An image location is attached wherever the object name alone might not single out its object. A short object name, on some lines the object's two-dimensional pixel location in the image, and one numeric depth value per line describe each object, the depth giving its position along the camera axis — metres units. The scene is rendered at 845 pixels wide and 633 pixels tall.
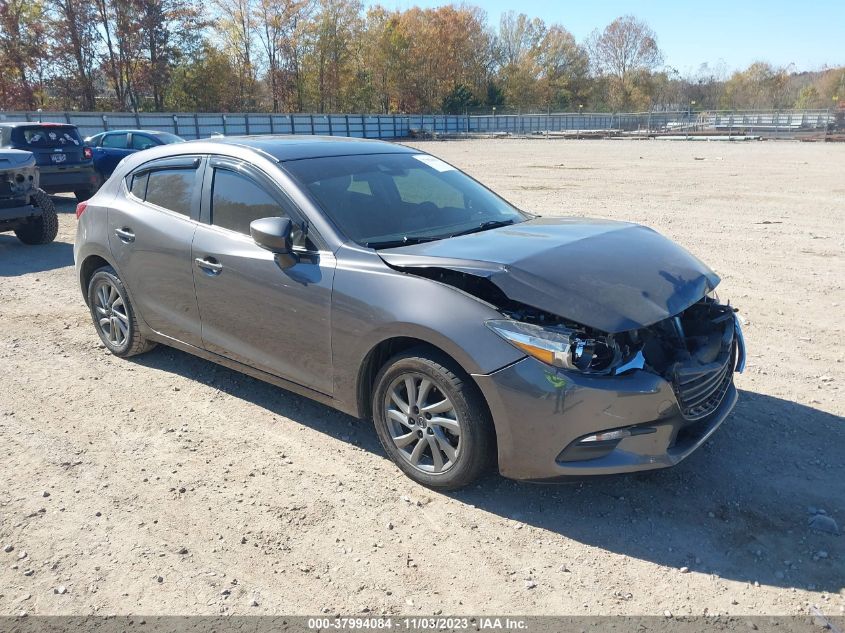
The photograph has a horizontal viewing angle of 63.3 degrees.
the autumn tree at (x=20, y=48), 49.81
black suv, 13.60
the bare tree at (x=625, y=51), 100.31
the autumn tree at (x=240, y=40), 69.19
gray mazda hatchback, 3.13
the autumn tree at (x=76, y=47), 51.75
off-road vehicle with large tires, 9.94
